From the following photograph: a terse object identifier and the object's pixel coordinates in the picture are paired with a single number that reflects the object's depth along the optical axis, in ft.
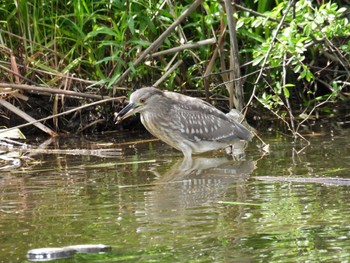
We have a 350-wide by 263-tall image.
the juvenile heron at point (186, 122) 58.08
